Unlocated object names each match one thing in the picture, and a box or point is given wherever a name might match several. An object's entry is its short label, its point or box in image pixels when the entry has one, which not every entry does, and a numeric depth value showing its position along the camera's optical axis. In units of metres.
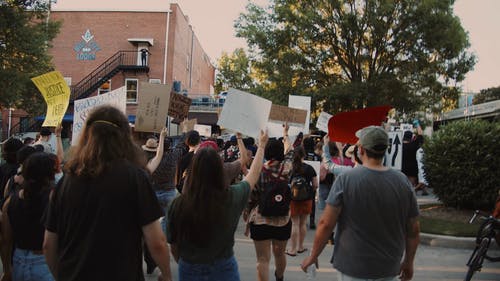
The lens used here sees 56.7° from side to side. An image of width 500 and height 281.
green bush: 9.86
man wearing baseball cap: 3.21
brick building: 33.75
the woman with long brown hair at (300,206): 7.30
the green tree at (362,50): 21.89
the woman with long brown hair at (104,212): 2.39
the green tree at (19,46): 20.58
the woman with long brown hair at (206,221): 2.99
